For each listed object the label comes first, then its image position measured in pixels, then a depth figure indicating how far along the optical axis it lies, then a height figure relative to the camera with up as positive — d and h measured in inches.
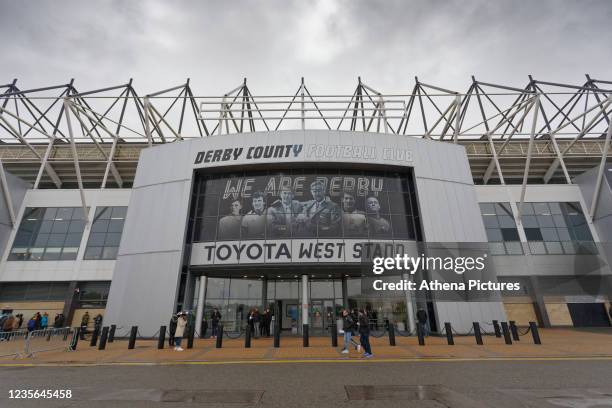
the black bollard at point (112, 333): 593.3 -41.0
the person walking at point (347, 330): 440.6 -31.3
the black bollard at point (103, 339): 517.9 -46.2
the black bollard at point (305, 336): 514.3 -45.6
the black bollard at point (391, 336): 512.8 -48.2
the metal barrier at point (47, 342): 519.8 -61.7
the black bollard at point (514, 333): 554.9 -48.7
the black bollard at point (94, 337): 557.3 -45.9
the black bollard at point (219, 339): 528.4 -49.8
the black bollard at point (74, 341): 505.8 -48.2
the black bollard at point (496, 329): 596.1 -43.8
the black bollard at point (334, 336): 514.6 -46.7
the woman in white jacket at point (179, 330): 504.1 -31.4
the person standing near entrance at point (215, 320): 685.3 -20.6
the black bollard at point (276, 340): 524.4 -52.9
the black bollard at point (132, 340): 519.8 -48.6
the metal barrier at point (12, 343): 486.7 -62.6
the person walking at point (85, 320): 858.3 -20.2
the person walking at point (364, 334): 409.6 -34.9
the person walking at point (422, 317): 604.4 -17.6
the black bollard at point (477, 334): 514.6 -46.5
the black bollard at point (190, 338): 526.6 -47.4
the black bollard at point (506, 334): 510.6 -46.7
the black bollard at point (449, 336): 511.9 -48.7
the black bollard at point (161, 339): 525.0 -48.2
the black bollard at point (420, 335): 514.7 -47.1
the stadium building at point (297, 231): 698.2 +219.0
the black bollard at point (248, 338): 529.7 -48.9
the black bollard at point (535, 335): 513.3 -49.3
